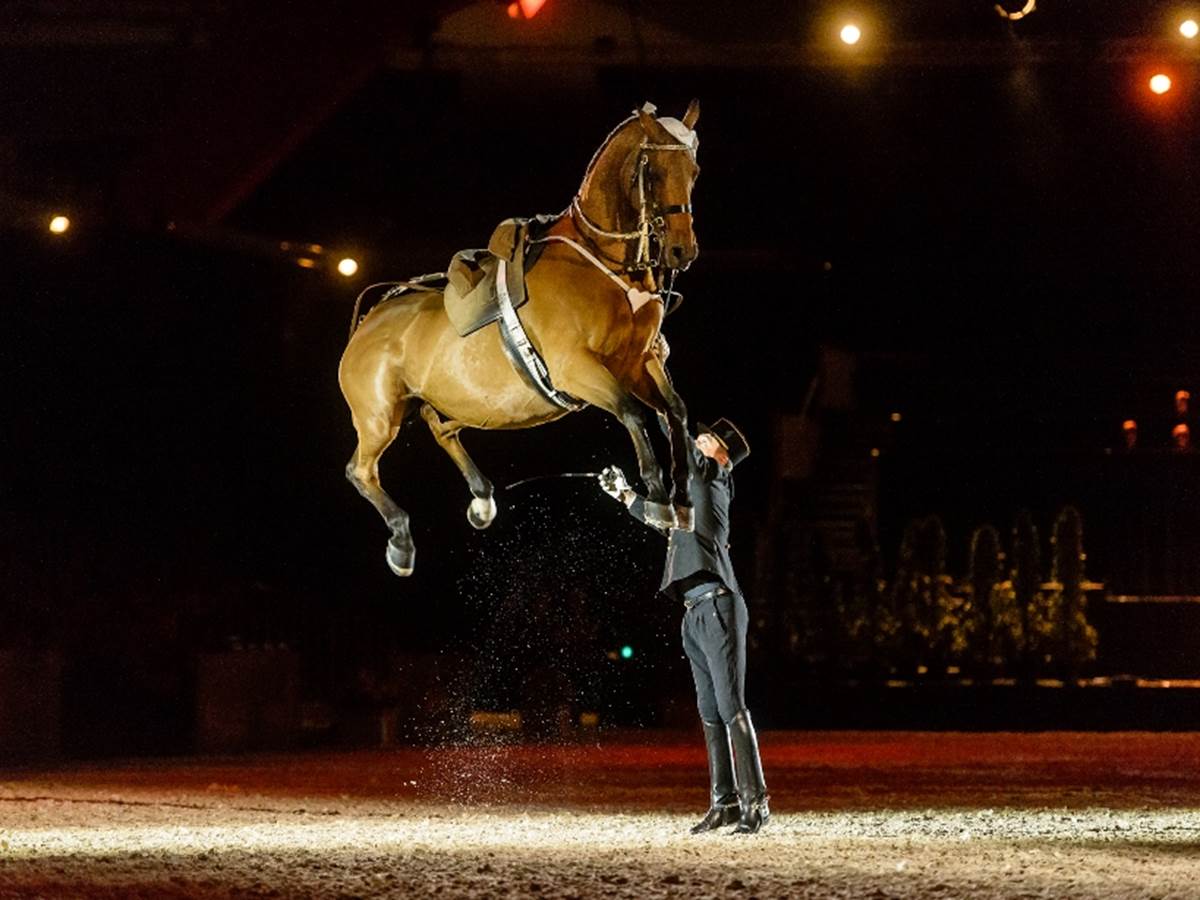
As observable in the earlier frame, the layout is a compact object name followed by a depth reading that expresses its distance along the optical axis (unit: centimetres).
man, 1911
